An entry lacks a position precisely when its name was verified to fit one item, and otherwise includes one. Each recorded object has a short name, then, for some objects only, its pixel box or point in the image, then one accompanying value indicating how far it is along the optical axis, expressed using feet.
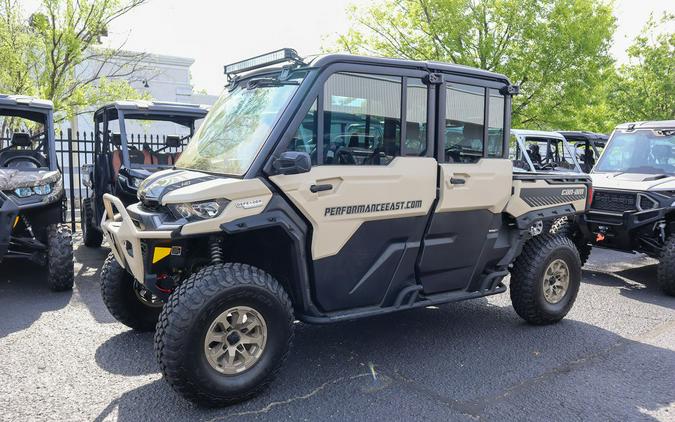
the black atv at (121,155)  24.13
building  86.53
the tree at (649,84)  65.72
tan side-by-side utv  11.23
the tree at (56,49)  33.76
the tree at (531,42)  41.52
